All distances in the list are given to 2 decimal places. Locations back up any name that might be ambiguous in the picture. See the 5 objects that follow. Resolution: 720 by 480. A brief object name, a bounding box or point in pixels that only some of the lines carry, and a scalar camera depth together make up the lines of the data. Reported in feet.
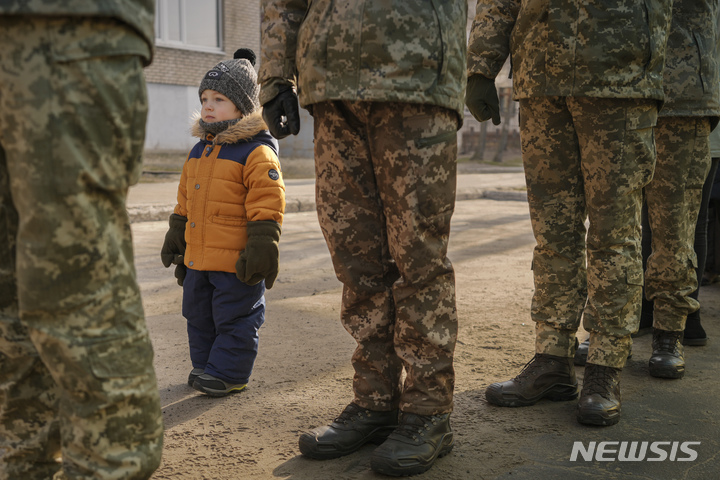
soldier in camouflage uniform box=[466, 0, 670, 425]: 8.68
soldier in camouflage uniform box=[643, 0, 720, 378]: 10.61
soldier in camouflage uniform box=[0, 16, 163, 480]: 4.44
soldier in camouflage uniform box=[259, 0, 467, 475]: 7.06
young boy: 9.34
